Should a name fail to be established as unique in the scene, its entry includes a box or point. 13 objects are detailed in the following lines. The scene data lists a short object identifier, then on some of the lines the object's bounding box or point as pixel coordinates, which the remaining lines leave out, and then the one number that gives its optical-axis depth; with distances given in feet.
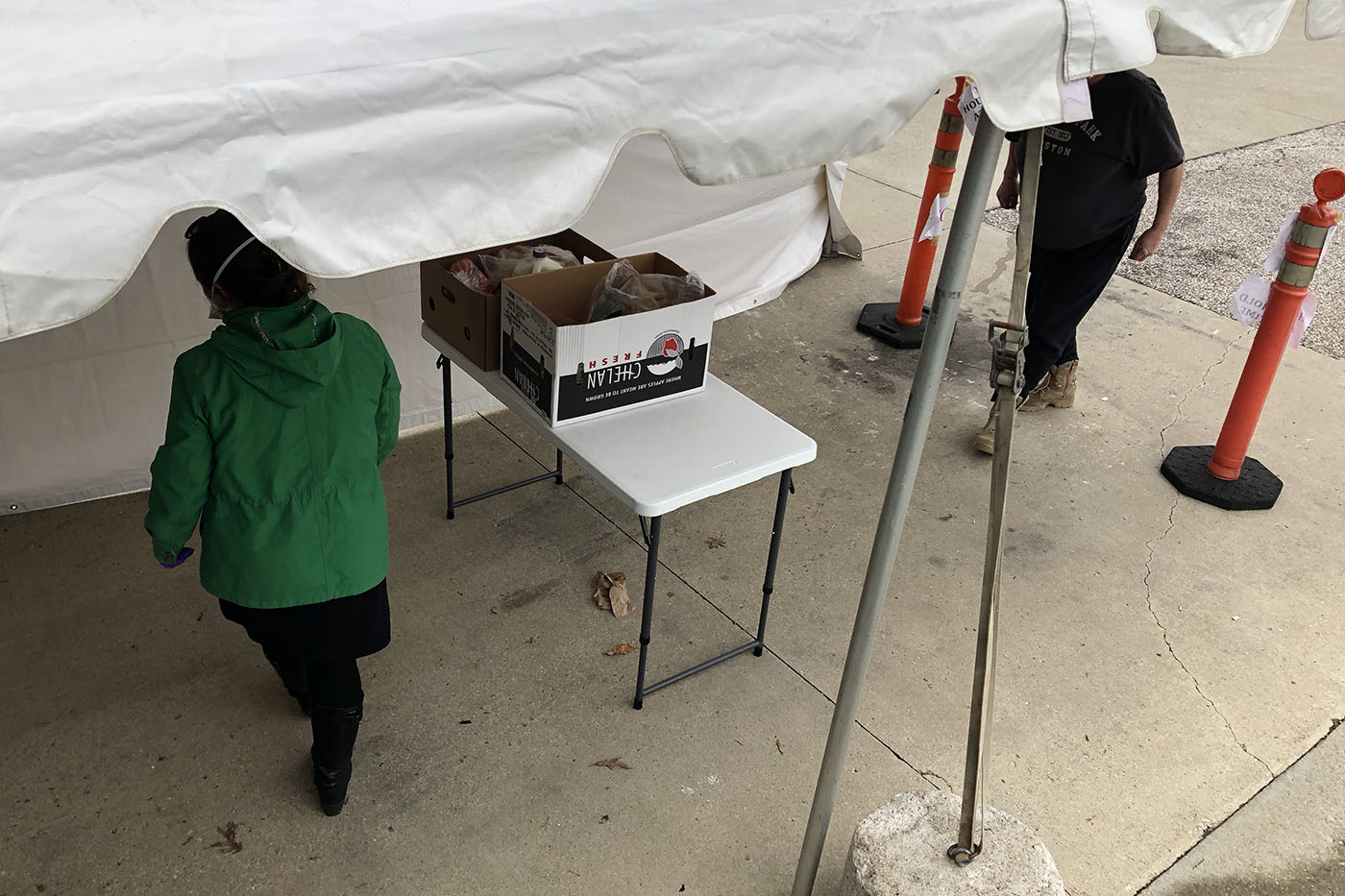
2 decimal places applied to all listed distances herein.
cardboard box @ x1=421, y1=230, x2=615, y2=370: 10.78
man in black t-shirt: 13.41
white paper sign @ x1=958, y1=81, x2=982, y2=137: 8.54
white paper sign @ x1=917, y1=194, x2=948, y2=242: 13.85
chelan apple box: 9.70
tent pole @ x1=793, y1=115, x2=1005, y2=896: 6.64
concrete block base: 8.09
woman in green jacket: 7.47
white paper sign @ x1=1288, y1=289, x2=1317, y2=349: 13.71
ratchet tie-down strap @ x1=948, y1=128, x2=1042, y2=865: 6.53
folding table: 9.46
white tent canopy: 4.23
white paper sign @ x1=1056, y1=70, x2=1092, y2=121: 6.28
